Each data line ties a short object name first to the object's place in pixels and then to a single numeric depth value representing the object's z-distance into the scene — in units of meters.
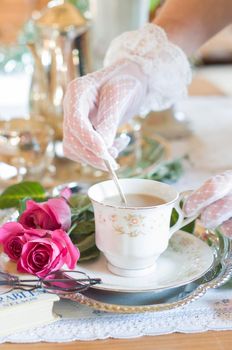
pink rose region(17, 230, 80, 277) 0.83
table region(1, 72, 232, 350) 0.78
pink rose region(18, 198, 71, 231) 0.88
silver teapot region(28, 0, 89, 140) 1.33
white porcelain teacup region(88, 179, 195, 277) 0.83
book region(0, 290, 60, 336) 0.78
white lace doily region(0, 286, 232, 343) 0.79
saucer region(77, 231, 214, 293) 0.82
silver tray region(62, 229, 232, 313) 0.80
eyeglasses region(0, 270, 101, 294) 0.82
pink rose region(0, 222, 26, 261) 0.85
